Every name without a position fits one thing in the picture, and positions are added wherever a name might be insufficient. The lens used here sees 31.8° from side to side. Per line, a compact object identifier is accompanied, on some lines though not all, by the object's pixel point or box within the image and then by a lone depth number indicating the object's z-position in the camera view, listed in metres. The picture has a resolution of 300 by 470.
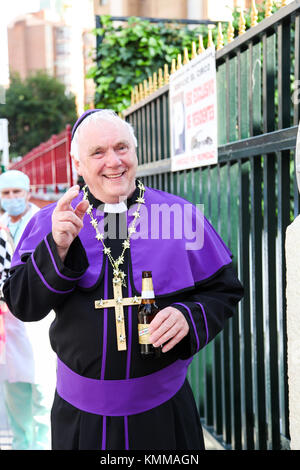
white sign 3.54
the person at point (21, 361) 4.23
